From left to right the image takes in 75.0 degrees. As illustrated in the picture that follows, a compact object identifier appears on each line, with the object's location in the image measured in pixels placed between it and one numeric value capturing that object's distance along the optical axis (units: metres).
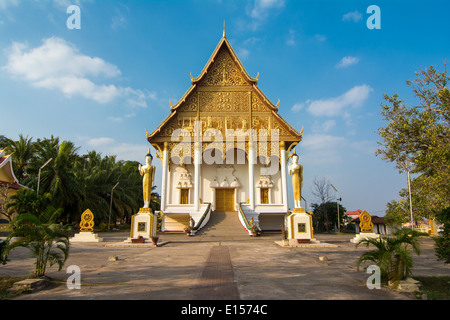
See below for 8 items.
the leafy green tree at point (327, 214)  34.69
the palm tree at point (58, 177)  23.92
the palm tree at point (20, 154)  25.56
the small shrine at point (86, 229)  15.40
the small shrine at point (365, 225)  14.63
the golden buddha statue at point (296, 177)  13.45
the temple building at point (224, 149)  21.80
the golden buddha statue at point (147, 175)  14.81
